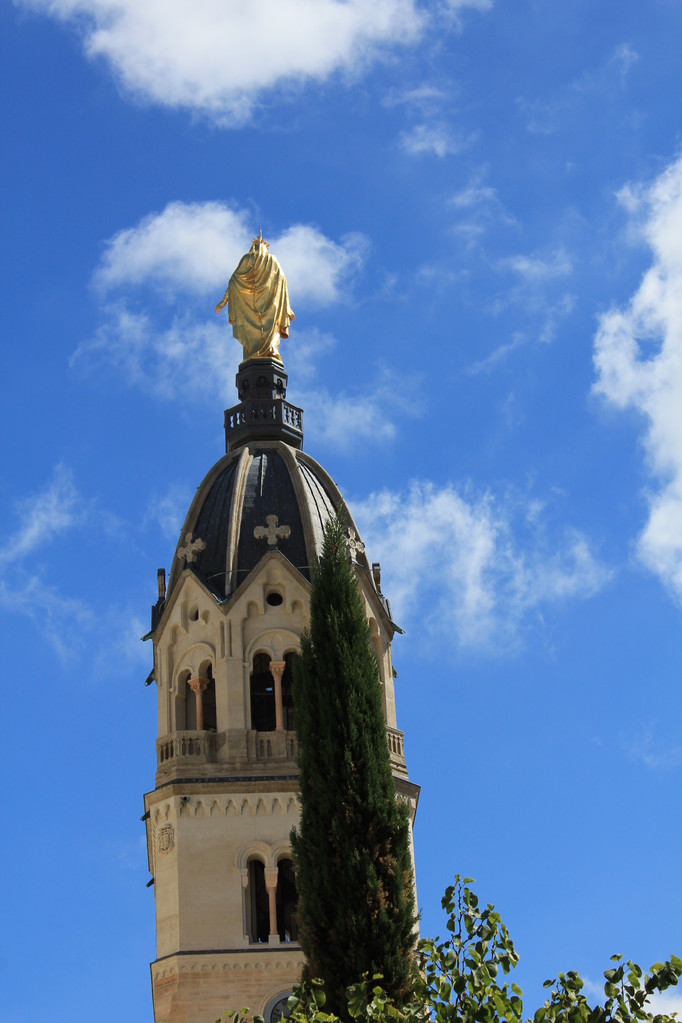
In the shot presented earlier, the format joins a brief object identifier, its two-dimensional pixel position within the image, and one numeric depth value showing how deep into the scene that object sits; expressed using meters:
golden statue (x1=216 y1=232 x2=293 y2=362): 56.78
